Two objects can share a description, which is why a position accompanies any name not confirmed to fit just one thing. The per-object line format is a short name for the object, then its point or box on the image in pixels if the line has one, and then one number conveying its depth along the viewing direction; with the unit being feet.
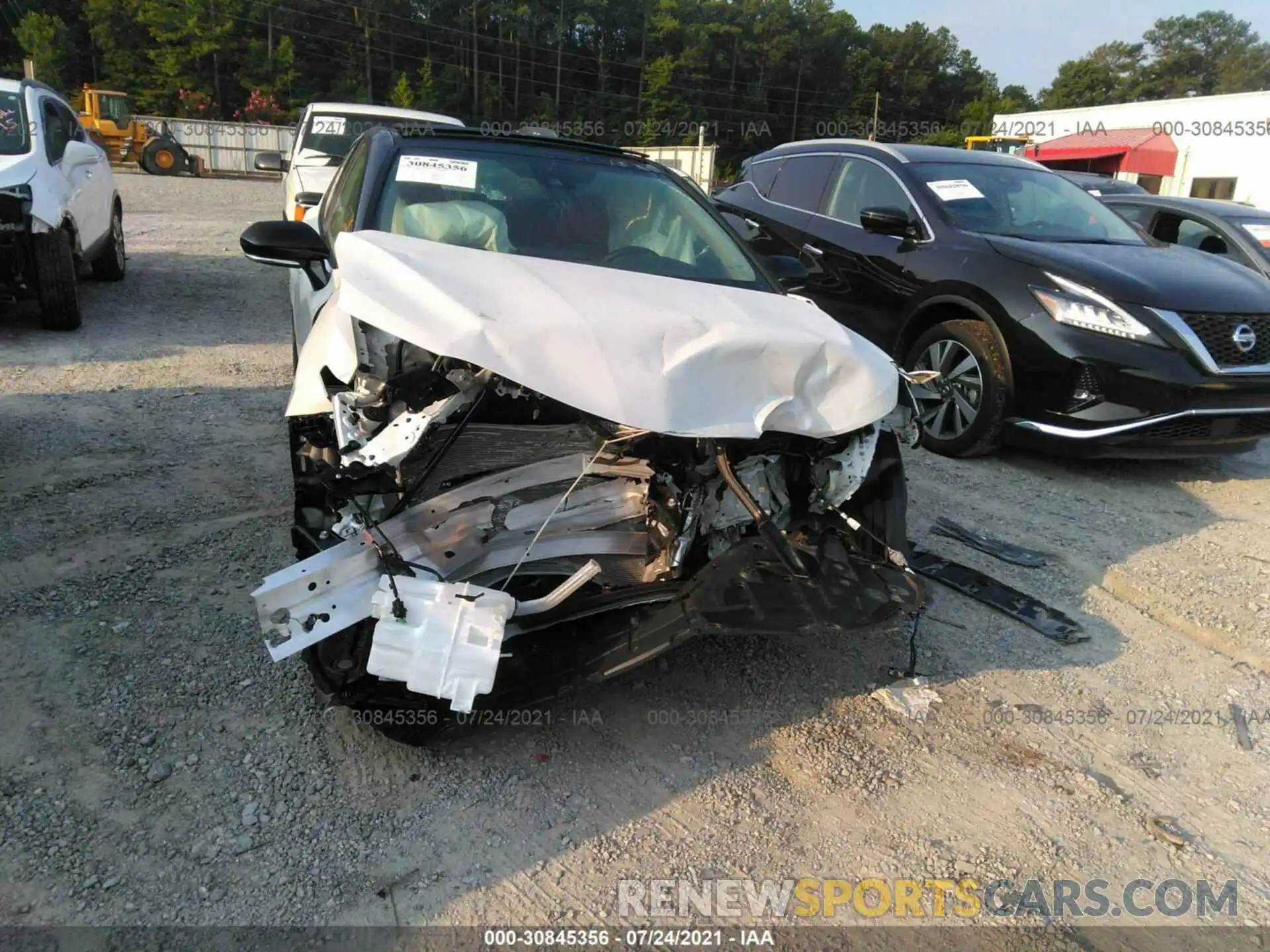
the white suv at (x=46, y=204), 20.20
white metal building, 80.33
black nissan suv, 15.58
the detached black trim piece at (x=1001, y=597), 11.39
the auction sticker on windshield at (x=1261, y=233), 25.14
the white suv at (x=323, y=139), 26.30
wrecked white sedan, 7.47
